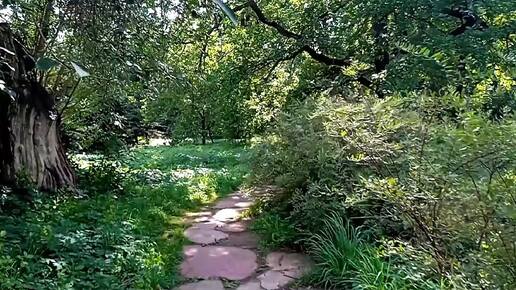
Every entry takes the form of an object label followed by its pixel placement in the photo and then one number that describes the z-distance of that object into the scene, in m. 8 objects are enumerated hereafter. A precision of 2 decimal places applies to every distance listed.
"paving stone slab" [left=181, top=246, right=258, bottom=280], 3.21
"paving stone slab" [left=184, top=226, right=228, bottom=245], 4.05
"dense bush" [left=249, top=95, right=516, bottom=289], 1.88
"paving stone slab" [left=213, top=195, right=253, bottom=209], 5.71
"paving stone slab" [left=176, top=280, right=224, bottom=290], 2.95
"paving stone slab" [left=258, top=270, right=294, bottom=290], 3.01
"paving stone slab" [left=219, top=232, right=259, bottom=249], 3.93
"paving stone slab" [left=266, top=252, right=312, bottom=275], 3.30
